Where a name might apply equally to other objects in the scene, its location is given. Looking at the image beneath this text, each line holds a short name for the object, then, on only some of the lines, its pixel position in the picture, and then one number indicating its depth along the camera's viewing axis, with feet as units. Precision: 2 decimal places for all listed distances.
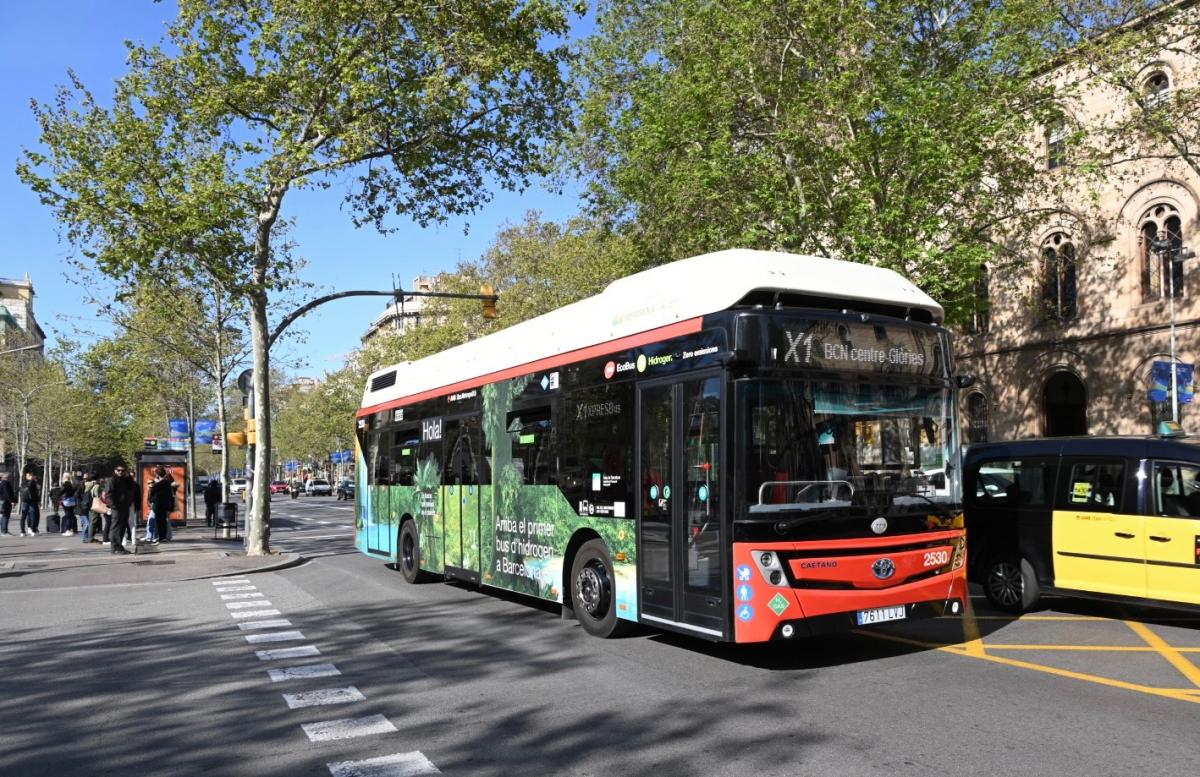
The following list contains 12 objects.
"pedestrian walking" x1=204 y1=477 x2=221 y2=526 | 97.81
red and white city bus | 24.03
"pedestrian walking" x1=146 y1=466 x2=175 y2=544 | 79.87
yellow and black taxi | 30.55
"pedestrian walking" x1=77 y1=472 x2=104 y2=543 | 82.69
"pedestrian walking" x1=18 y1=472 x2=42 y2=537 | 95.66
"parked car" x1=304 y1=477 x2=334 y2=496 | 274.16
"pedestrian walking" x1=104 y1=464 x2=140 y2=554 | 67.67
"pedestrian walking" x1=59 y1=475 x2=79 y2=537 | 95.45
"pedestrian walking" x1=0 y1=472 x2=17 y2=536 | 93.56
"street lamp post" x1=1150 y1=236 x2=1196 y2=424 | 77.61
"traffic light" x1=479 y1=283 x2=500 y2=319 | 73.46
